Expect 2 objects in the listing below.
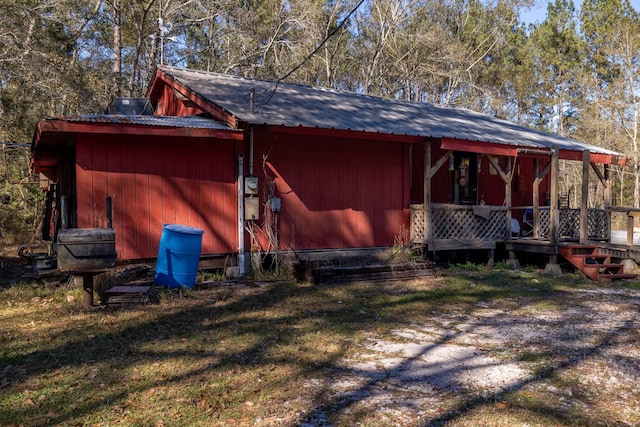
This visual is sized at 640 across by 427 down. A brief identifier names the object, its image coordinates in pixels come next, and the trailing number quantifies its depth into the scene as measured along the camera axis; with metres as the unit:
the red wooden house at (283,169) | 8.46
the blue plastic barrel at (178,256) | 7.51
